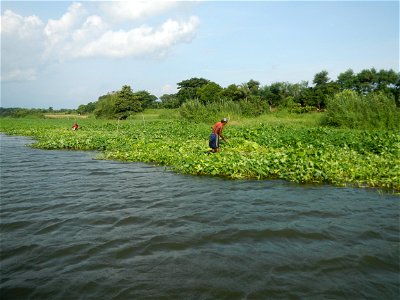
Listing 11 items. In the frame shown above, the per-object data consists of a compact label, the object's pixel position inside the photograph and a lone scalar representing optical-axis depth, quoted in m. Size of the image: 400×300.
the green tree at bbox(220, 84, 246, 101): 62.12
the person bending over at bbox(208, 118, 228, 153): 12.84
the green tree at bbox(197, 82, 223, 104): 67.21
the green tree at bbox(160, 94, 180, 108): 80.38
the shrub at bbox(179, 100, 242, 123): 33.34
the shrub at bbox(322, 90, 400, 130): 22.50
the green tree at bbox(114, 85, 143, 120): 53.28
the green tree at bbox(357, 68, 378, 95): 61.22
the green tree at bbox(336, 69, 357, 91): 63.56
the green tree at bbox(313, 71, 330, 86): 65.50
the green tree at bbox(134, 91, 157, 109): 88.28
